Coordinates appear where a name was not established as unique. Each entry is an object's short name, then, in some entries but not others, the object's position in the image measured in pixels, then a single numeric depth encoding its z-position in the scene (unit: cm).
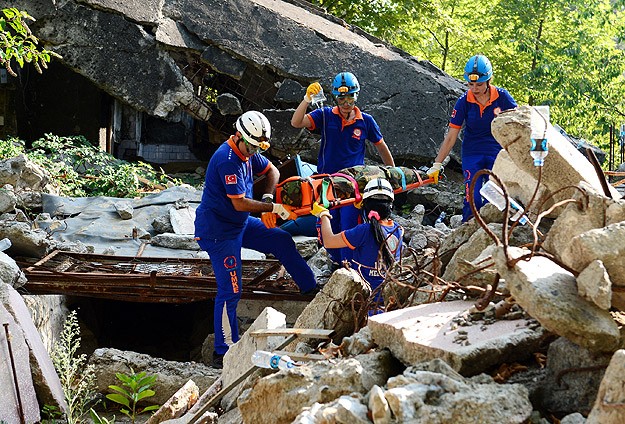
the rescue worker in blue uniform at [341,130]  762
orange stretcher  676
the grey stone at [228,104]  1238
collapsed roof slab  1155
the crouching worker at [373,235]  596
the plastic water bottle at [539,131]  399
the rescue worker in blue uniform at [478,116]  729
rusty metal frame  745
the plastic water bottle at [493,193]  416
